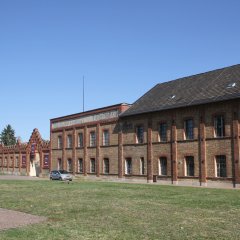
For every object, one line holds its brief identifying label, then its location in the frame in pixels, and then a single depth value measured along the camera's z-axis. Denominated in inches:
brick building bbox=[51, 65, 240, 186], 1262.4
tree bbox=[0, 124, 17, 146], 4436.5
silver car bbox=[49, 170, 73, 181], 1776.6
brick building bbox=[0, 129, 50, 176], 2320.4
